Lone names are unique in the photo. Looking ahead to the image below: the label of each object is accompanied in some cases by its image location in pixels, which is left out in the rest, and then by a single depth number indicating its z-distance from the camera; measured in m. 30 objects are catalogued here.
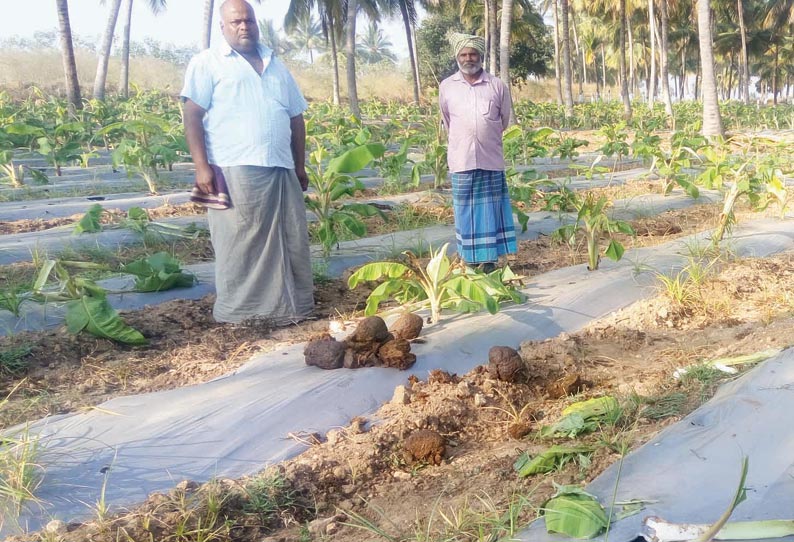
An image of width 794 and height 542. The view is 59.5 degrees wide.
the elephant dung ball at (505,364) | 2.80
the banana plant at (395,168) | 6.22
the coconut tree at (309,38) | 66.62
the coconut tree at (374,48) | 74.81
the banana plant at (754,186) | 4.45
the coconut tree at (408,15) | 26.00
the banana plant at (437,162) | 6.74
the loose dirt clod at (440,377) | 2.79
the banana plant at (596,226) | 3.97
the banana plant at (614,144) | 8.59
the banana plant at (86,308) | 3.10
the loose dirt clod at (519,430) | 2.47
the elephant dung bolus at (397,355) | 2.87
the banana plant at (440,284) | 3.18
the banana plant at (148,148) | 6.54
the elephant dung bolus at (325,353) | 2.83
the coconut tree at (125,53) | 18.50
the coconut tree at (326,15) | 23.48
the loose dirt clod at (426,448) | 2.33
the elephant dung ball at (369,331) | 2.89
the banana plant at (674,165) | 6.31
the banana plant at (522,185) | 5.64
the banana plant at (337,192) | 4.10
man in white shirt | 3.17
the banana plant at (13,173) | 7.02
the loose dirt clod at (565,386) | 2.80
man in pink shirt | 3.95
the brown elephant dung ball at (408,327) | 3.06
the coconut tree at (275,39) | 69.38
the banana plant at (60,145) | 7.54
